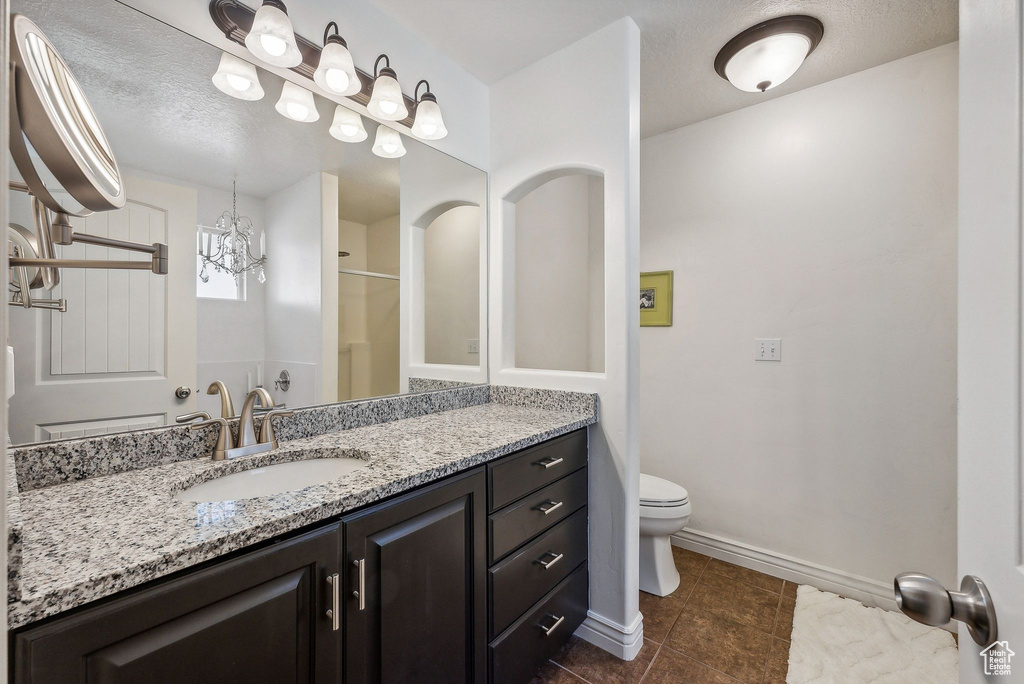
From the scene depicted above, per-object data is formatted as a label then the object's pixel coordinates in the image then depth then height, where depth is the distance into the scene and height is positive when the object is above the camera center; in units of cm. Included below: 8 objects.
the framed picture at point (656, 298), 250 +26
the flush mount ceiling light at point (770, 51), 164 +117
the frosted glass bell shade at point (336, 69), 136 +89
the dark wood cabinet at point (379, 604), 61 -51
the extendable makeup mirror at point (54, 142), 50 +26
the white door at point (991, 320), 38 +2
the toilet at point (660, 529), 192 -86
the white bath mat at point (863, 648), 147 -116
